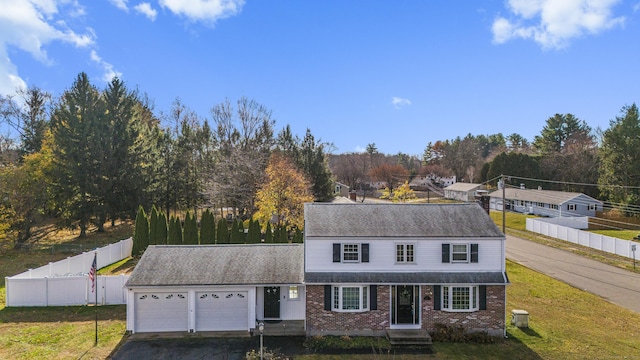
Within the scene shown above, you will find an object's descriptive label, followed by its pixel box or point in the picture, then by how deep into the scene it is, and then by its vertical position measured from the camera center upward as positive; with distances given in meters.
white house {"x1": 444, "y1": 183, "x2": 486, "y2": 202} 73.10 -1.58
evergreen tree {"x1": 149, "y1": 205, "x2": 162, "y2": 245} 28.91 -3.61
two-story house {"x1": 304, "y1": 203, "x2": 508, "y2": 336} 16.84 -4.20
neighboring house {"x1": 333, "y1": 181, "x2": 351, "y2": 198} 78.69 -1.48
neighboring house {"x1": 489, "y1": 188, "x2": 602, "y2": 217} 54.03 -2.97
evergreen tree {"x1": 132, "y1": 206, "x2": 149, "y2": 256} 29.12 -4.18
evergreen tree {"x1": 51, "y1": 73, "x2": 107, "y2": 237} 36.47 +2.68
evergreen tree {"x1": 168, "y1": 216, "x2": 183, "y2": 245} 27.94 -3.64
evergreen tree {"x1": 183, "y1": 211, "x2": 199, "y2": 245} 28.14 -3.57
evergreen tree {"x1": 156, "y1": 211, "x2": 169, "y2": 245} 28.78 -3.53
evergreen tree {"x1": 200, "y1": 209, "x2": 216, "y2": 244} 28.19 -3.43
